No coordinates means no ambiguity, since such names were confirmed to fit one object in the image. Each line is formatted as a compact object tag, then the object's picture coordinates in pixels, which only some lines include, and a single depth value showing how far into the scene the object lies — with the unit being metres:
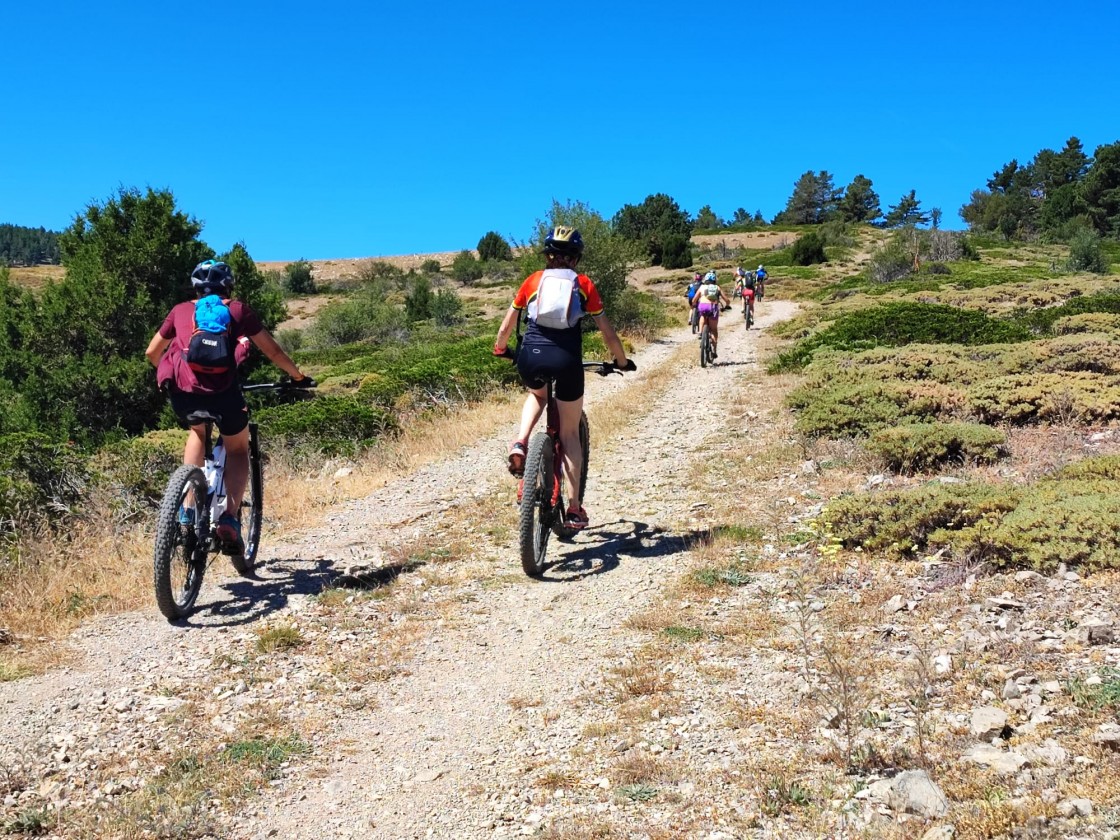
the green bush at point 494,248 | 70.12
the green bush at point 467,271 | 59.97
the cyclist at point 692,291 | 19.90
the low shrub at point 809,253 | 57.09
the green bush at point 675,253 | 60.19
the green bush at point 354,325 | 32.97
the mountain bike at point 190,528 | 4.56
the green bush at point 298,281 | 60.00
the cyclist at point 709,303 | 15.87
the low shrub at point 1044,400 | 8.33
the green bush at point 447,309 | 35.75
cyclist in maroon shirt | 4.80
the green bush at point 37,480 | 7.06
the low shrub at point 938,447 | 7.25
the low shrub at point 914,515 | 5.21
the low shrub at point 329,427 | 11.10
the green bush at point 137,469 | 7.97
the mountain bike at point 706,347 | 16.23
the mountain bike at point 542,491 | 5.24
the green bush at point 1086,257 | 39.22
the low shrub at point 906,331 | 15.01
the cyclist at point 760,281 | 32.14
